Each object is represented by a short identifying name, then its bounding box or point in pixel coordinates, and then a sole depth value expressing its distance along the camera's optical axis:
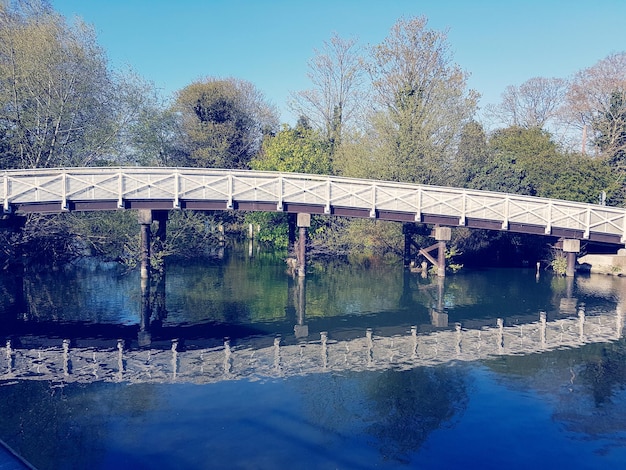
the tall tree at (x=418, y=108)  29.31
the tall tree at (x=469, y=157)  31.00
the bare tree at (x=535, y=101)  51.22
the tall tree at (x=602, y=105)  37.25
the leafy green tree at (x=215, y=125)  41.66
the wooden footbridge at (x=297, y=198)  22.19
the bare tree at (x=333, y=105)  42.91
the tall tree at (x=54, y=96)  26.09
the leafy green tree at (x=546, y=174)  31.55
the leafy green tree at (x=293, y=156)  35.06
